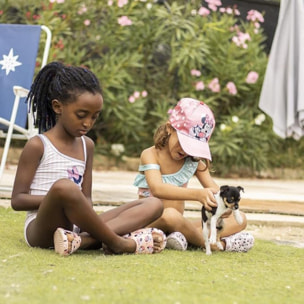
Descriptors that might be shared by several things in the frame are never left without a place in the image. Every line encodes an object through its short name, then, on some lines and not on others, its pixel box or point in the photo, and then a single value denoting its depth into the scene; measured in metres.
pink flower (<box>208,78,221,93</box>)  13.94
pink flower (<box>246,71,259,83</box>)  14.04
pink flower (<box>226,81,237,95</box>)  13.98
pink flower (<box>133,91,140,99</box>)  13.67
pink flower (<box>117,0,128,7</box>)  13.88
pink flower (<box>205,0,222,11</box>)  14.23
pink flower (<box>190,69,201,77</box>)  14.00
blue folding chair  8.50
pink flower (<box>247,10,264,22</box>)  14.32
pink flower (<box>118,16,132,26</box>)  13.81
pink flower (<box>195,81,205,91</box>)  13.88
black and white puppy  5.09
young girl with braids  4.99
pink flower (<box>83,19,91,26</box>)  14.01
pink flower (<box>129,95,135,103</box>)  13.68
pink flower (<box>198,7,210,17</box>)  14.08
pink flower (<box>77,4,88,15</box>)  14.17
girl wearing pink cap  5.64
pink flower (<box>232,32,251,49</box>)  14.07
